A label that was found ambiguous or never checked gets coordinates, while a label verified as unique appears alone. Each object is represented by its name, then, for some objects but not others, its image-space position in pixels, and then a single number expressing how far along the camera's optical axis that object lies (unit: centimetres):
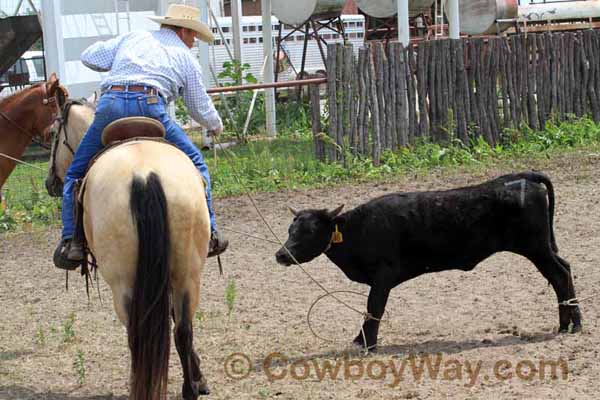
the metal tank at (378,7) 3956
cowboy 1163
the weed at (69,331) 1380
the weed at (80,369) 1206
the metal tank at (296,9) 3752
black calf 1279
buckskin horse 980
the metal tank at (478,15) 4697
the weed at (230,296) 1411
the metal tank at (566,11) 5504
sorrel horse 1734
